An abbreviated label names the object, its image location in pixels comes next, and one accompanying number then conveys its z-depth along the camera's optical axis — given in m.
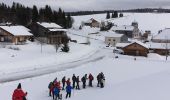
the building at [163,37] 61.88
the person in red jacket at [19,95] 9.26
